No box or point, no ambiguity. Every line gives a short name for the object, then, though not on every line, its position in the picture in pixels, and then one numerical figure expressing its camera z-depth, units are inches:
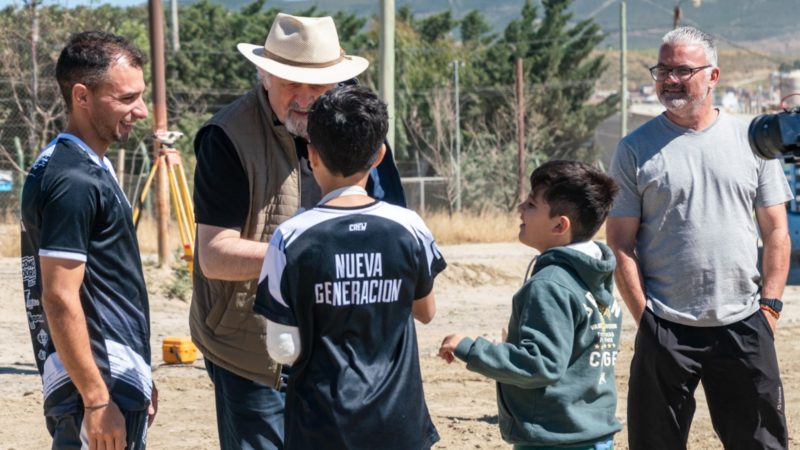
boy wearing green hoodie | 149.4
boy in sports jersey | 131.9
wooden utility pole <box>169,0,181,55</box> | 1426.1
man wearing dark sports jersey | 137.8
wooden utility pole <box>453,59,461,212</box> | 1058.8
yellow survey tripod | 422.0
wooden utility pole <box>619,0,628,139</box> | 1195.3
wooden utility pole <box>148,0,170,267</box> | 540.4
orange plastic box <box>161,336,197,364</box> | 385.0
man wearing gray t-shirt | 195.5
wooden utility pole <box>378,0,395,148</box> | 481.1
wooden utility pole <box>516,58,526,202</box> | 960.4
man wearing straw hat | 161.2
